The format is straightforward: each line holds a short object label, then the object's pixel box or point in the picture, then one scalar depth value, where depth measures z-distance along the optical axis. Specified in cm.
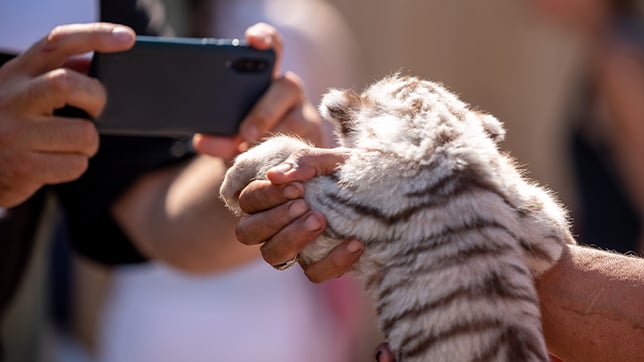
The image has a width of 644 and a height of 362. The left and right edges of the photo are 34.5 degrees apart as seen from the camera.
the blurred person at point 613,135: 355
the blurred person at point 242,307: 342
